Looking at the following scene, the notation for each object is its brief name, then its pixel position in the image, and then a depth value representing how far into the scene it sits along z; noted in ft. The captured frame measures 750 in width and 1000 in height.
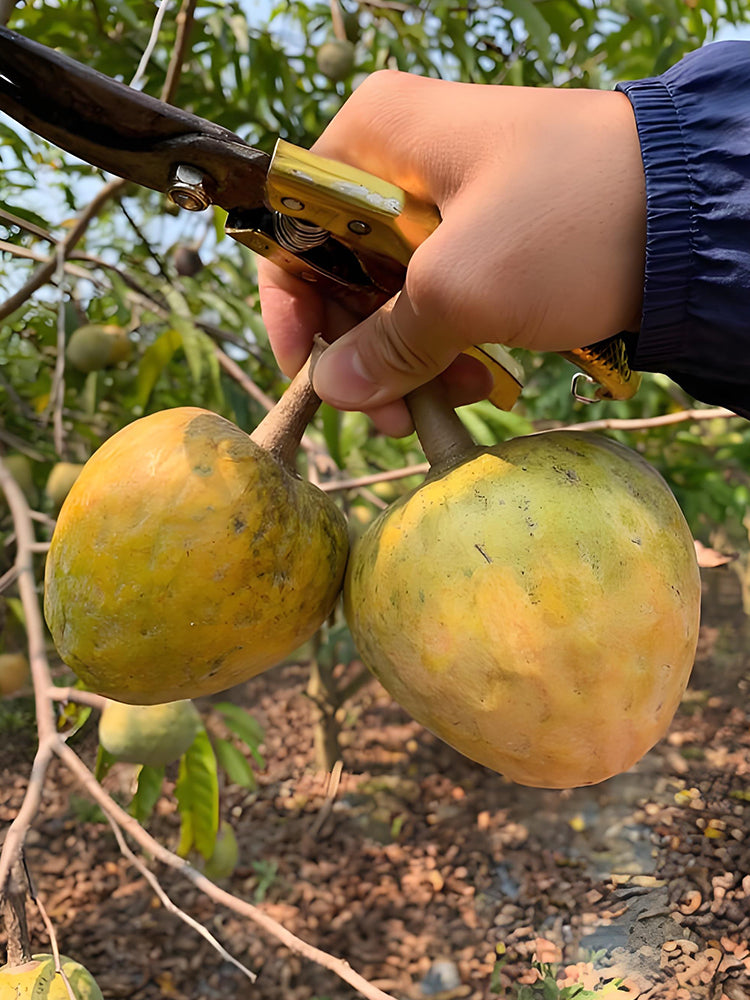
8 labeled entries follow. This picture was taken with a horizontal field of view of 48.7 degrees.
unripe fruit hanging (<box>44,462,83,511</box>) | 1.80
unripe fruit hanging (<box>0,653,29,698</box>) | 1.96
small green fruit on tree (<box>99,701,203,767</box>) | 1.30
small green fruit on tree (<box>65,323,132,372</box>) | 1.97
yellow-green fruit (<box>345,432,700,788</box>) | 0.65
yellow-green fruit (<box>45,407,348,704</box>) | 0.71
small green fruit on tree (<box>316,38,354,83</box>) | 2.04
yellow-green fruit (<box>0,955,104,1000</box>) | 0.91
